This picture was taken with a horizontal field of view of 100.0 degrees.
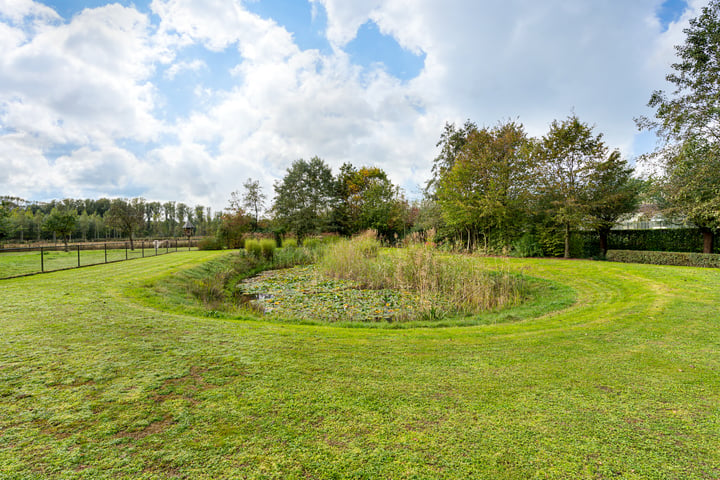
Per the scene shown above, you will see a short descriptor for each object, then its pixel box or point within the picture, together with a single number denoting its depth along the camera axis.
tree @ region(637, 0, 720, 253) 11.23
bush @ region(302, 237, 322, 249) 15.94
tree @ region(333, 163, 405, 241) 24.98
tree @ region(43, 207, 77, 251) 19.95
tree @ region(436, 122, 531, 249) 15.39
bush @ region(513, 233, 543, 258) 14.39
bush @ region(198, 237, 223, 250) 22.03
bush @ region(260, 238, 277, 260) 14.45
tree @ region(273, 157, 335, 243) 23.11
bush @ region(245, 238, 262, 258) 14.37
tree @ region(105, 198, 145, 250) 23.47
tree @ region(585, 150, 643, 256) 13.26
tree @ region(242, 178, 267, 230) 27.39
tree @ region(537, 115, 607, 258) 13.35
